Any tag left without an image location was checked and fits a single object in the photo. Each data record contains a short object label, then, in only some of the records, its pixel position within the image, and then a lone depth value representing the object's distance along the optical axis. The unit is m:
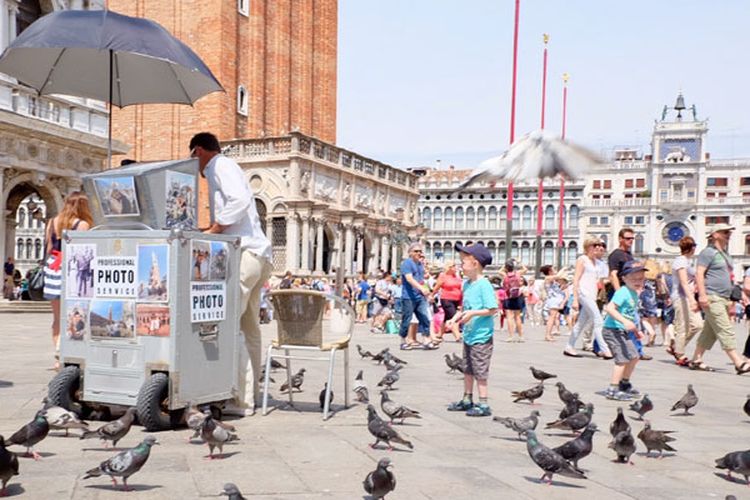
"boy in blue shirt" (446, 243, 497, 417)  6.50
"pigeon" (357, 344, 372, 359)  10.80
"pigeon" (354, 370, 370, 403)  6.93
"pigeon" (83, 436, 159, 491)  3.96
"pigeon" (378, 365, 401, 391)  7.44
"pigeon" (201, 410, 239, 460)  4.63
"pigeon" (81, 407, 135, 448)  4.78
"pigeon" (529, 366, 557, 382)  7.94
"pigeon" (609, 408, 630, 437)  5.25
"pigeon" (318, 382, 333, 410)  6.41
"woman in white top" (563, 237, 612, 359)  10.92
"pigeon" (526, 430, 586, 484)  4.40
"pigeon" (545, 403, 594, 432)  5.62
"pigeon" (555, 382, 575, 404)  6.29
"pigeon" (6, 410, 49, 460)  4.52
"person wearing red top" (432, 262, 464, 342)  13.16
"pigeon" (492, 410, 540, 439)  5.47
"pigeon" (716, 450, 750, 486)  4.54
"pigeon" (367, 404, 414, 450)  4.99
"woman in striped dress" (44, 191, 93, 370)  7.91
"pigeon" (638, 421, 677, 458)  5.20
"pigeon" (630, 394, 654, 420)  6.34
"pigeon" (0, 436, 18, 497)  3.87
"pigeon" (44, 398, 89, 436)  5.09
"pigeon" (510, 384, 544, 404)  7.01
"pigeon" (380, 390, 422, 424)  5.81
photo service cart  5.46
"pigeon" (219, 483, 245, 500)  3.60
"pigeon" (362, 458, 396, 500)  3.82
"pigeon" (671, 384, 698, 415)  6.84
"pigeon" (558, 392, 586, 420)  6.02
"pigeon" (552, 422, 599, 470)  4.68
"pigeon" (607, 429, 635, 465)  5.01
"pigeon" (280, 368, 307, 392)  7.16
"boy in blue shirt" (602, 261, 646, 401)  7.69
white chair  6.22
